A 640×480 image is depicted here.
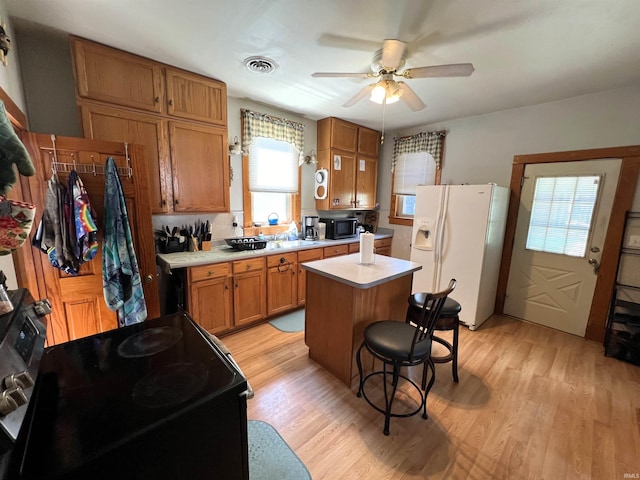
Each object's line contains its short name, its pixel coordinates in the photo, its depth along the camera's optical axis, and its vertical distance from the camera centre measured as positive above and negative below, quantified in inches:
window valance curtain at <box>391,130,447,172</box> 145.3 +33.6
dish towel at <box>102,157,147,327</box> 70.0 -16.8
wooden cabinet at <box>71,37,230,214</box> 77.3 +25.6
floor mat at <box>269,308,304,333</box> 113.9 -55.1
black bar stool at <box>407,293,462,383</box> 77.1 -34.3
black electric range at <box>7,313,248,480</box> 23.5 -22.3
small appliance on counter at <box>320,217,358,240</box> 147.9 -15.1
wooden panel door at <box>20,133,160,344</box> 65.9 -11.8
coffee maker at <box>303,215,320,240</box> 145.0 -15.2
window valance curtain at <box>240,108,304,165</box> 121.0 +33.8
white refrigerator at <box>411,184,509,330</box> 110.4 -16.8
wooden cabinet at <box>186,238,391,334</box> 97.5 -37.3
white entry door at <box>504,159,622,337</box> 106.2 -14.7
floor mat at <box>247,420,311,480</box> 55.9 -57.4
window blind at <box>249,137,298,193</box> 129.0 +16.7
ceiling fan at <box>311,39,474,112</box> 66.0 +33.6
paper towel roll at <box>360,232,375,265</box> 87.9 -15.8
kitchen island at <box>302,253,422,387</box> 76.7 -31.9
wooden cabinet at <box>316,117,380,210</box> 145.7 +22.7
